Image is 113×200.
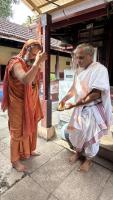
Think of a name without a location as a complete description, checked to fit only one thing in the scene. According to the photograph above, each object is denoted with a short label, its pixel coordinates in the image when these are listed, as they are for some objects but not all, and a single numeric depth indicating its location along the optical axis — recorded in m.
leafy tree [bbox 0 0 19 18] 15.81
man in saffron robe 1.80
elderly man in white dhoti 1.88
